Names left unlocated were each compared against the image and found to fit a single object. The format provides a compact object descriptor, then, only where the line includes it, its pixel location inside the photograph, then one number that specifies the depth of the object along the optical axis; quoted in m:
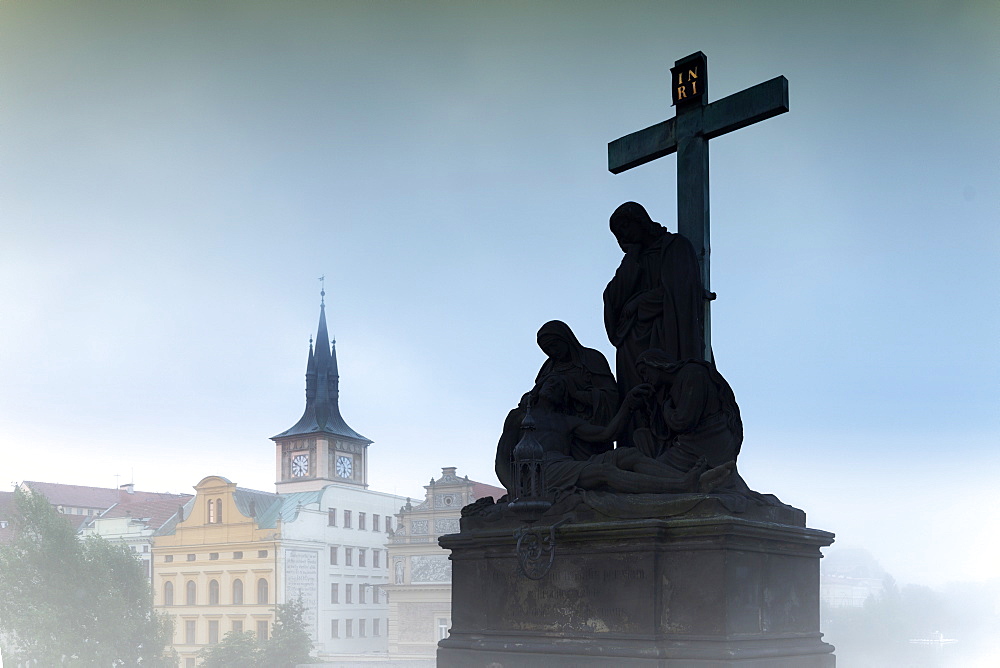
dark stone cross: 6.62
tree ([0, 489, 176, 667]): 35.75
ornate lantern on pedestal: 5.21
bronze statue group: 5.38
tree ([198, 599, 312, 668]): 35.75
